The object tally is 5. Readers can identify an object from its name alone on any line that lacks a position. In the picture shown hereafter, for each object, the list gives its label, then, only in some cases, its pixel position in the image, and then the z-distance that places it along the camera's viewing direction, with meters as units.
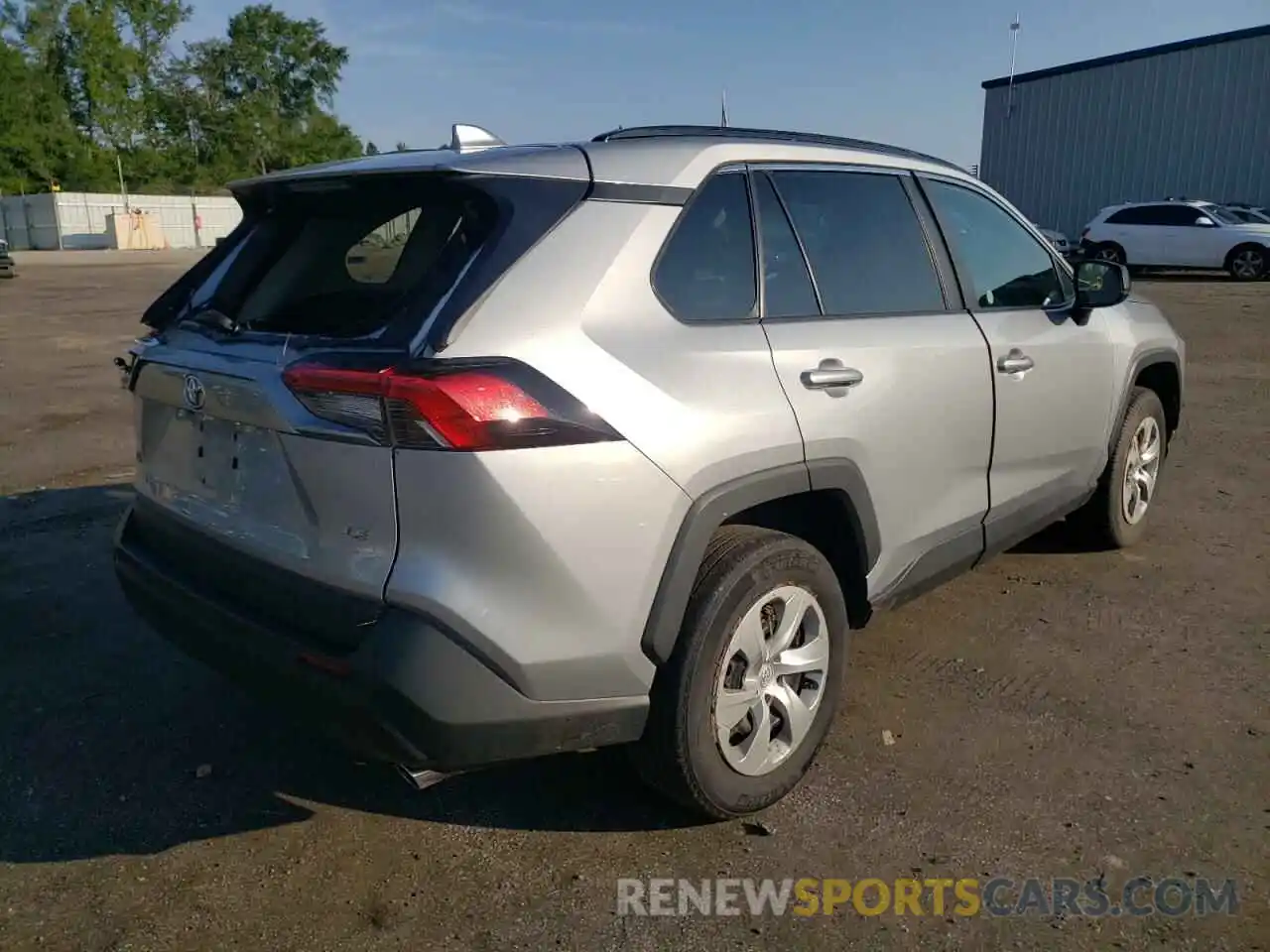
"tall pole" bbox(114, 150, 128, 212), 60.09
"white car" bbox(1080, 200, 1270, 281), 21.42
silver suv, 2.26
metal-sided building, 28.73
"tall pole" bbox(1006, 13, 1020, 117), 34.94
